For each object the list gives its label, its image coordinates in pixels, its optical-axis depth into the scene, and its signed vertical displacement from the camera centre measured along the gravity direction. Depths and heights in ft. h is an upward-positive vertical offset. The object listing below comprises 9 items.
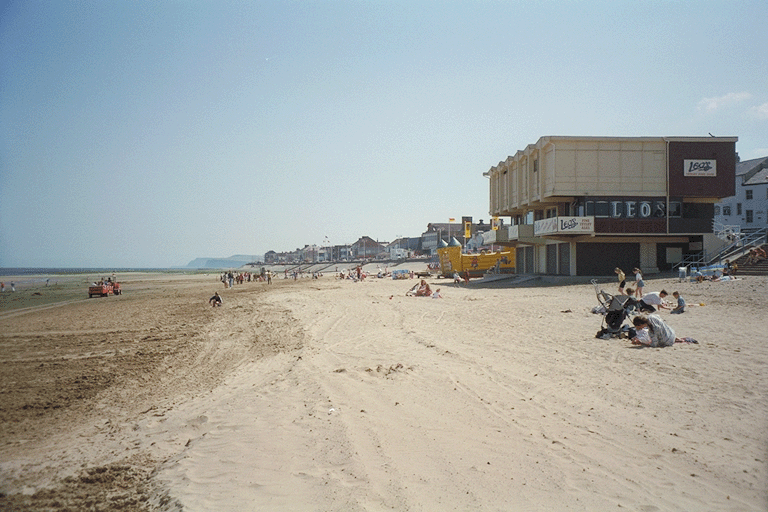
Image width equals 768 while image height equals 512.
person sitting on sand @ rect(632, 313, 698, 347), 31.65 -5.21
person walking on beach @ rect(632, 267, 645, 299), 60.89 -3.55
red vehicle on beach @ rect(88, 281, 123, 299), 123.13 -7.13
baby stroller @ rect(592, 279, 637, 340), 35.50 -4.51
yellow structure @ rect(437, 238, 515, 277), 142.72 -0.57
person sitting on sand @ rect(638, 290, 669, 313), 48.62 -4.18
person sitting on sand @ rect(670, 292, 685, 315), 47.21 -4.80
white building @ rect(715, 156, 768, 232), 164.02 +21.82
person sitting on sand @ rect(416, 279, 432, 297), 82.17 -5.43
